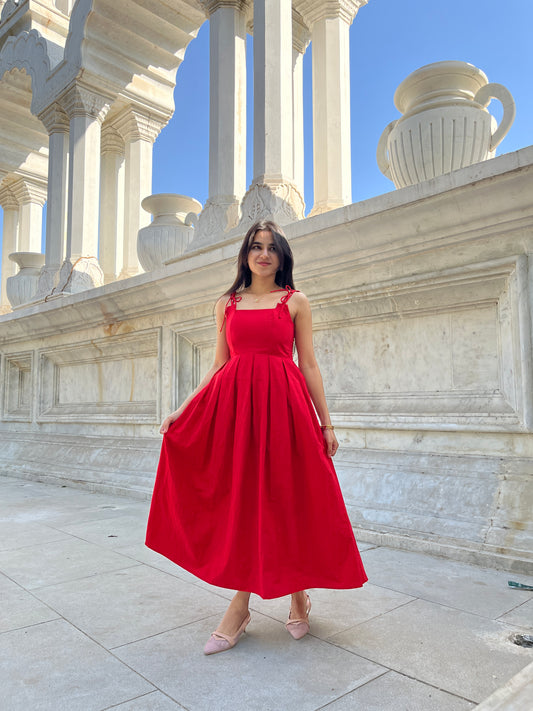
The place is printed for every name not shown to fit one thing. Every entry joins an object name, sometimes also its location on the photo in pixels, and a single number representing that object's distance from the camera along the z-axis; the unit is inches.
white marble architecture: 123.6
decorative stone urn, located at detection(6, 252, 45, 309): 426.6
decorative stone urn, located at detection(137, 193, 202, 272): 299.9
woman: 78.6
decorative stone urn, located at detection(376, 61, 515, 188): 161.3
